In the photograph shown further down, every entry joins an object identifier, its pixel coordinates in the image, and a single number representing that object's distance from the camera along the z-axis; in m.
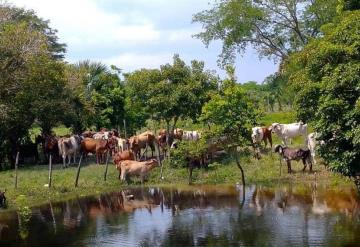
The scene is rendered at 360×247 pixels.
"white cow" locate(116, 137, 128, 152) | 32.81
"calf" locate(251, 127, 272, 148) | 32.44
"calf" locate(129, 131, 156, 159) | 32.94
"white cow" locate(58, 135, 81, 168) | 31.44
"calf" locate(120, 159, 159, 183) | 27.75
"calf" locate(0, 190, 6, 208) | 21.98
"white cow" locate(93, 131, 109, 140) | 34.35
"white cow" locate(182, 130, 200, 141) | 34.75
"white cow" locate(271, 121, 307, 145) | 32.44
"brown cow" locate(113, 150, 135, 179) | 30.02
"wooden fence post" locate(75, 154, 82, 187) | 26.38
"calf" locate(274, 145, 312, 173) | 27.25
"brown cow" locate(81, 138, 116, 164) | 31.86
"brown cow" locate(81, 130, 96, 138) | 36.65
